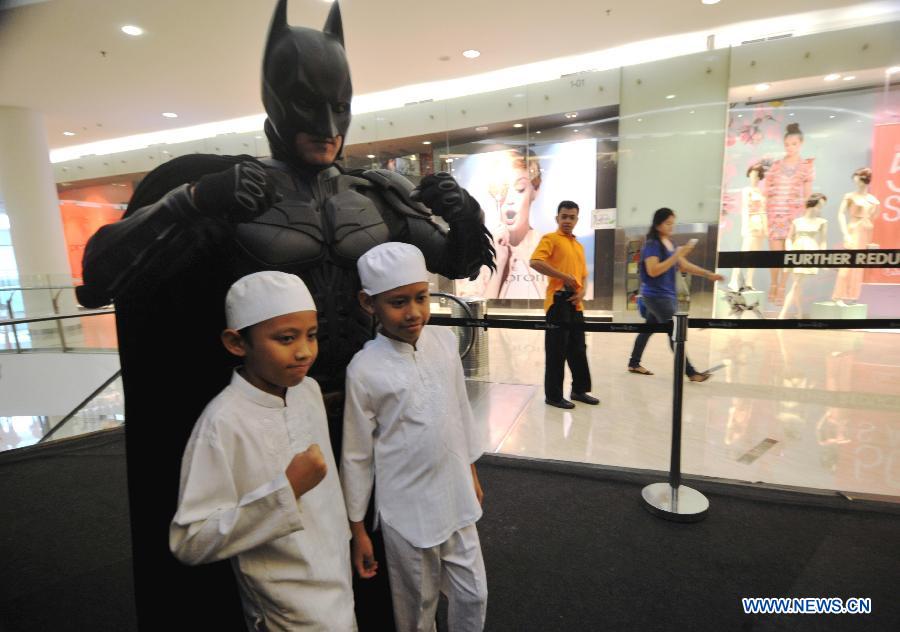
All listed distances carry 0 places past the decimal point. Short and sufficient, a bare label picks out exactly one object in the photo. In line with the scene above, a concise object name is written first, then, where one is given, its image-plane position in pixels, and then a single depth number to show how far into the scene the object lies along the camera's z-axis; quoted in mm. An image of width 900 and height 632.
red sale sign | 5672
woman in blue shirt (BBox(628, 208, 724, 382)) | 4121
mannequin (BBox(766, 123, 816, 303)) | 6150
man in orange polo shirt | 3717
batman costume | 1237
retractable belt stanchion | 2328
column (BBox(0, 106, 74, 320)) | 6945
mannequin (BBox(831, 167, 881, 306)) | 5875
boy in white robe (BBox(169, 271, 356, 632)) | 860
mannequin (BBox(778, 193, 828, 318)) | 6039
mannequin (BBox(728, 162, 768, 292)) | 6453
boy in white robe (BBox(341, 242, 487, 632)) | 1213
